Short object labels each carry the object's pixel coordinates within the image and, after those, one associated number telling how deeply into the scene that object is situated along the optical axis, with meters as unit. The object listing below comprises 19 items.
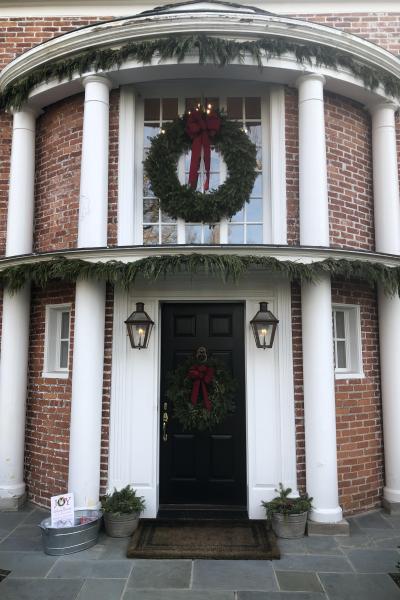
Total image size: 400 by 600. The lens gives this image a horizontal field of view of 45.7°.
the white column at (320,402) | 5.23
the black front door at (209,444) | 5.80
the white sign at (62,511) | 4.81
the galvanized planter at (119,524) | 5.11
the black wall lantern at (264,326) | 5.46
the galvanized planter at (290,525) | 5.06
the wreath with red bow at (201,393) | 5.65
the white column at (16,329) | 5.99
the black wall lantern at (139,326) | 5.52
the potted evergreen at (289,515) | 5.07
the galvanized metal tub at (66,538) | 4.71
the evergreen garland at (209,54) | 5.45
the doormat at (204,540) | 4.61
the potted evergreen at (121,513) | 5.11
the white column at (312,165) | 5.51
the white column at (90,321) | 5.28
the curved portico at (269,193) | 5.30
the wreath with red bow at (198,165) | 5.85
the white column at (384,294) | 5.95
